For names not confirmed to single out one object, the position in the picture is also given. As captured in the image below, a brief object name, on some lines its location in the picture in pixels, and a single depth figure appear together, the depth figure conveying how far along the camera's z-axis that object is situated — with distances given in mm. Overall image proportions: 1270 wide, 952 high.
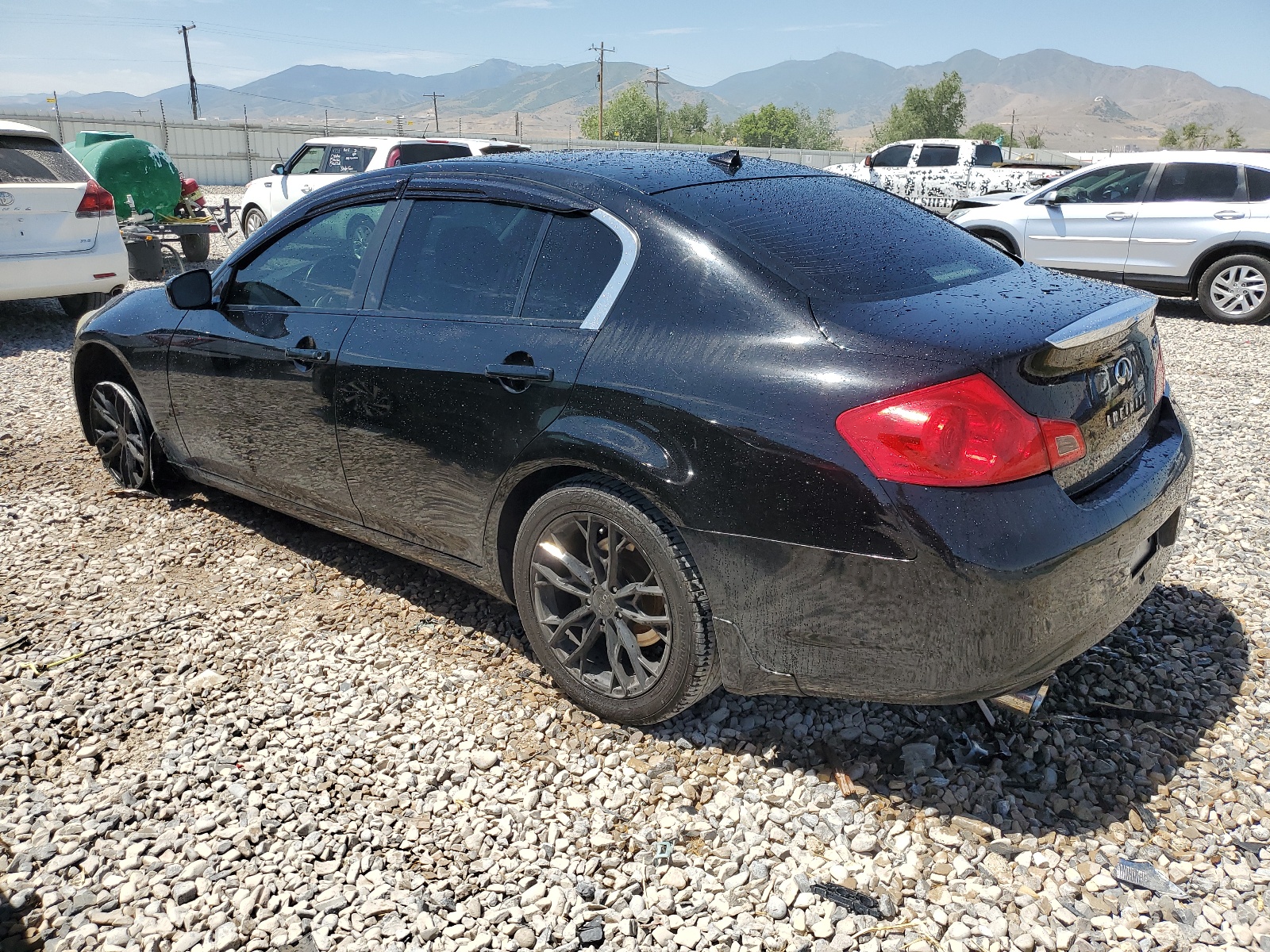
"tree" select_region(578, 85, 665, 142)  133875
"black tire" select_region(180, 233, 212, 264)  13367
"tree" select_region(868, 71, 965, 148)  99062
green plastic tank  14367
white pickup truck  18422
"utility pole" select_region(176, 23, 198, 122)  71162
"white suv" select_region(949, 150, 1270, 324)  10148
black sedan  2322
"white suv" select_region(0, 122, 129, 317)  8445
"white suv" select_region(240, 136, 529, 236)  13625
